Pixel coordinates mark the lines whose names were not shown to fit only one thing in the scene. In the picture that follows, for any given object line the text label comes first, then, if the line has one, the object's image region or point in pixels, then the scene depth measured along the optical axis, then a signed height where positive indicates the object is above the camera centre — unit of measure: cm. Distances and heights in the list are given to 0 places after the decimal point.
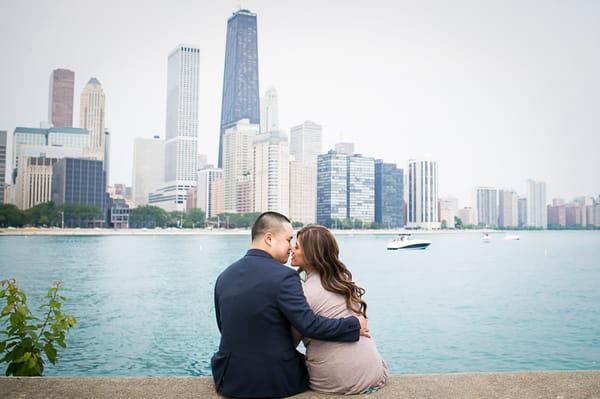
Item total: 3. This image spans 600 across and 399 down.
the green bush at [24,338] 539 -125
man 330 -63
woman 357 -59
